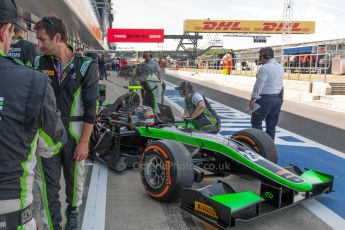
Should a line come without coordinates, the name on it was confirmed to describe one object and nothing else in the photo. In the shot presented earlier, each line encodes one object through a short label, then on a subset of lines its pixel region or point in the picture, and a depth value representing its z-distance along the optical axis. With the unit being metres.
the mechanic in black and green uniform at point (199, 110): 5.34
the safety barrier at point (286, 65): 16.41
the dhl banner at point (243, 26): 54.16
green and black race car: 3.18
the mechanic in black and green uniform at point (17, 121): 1.33
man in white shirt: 5.68
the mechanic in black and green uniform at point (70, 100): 2.76
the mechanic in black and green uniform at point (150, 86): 7.97
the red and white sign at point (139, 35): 55.66
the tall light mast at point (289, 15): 29.73
